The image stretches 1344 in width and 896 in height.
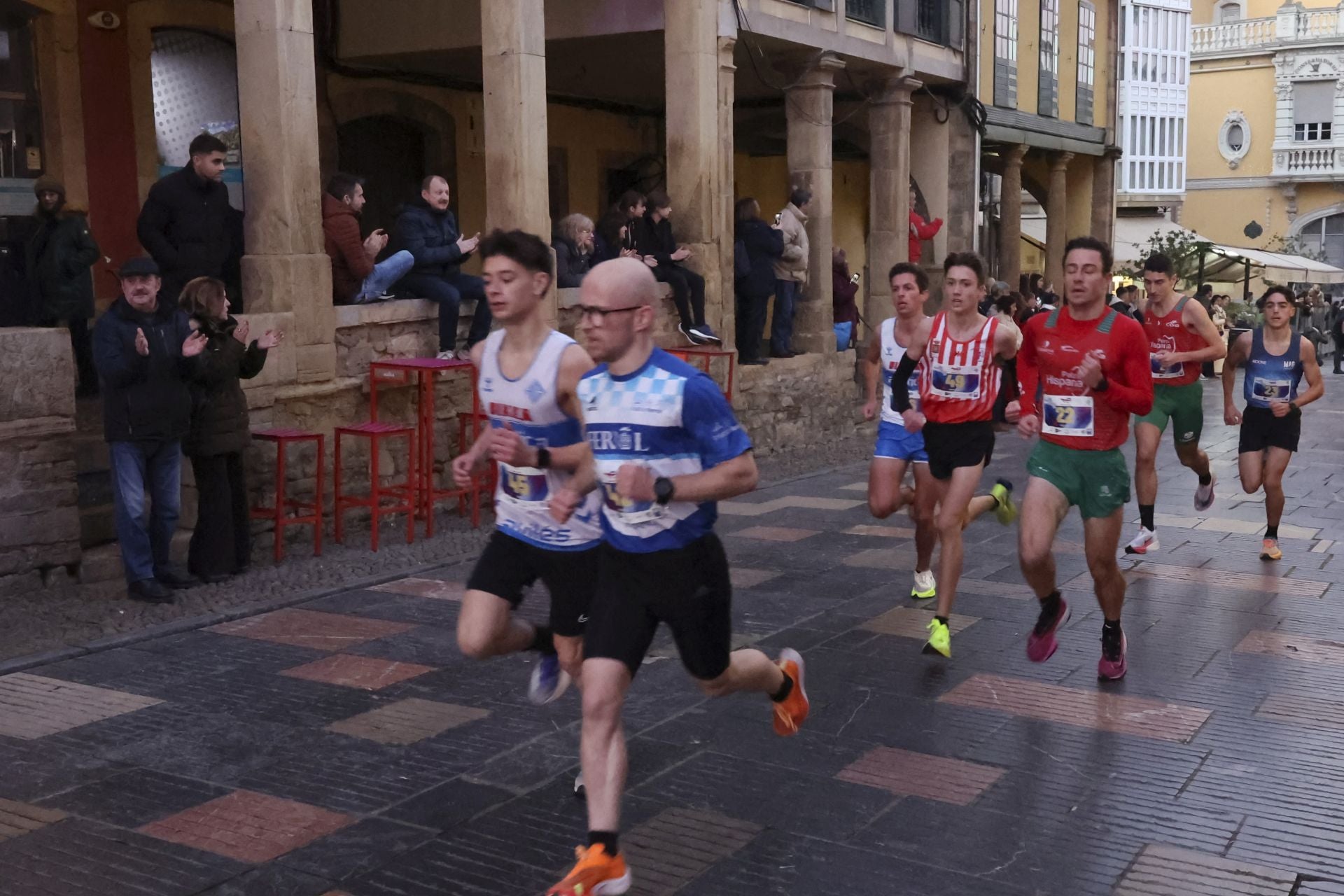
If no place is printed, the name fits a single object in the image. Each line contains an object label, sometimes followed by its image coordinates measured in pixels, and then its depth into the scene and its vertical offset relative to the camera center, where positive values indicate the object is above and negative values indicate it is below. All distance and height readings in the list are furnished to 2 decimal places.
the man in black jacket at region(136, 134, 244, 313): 9.50 +0.38
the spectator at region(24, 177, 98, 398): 10.23 +0.15
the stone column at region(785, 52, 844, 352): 16.80 +1.10
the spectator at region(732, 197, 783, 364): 15.35 -0.06
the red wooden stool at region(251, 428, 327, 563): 9.16 -1.45
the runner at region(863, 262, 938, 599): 7.88 -1.04
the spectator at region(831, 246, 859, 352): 18.02 -0.38
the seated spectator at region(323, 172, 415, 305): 10.61 +0.16
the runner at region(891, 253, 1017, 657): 7.21 -0.59
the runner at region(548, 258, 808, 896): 4.27 -0.65
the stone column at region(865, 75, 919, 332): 18.78 +1.09
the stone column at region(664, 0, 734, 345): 14.34 +1.28
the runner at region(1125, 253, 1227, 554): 9.60 -0.74
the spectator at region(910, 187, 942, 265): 19.58 +0.44
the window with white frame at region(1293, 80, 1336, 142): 57.31 +5.61
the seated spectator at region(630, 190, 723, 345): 14.00 +0.09
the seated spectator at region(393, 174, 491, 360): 10.97 +0.13
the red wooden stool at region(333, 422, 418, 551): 9.53 -1.42
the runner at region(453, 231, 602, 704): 4.90 -0.64
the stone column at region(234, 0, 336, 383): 10.02 +0.70
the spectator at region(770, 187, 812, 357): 15.95 -0.02
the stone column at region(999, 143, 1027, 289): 23.95 +0.71
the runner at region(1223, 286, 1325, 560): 9.55 -0.92
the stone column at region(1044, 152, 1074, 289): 26.47 +0.83
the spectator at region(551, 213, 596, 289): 13.00 +0.22
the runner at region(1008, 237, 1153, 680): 6.37 -0.76
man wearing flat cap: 8.10 -0.67
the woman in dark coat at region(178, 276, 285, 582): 8.56 -0.85
